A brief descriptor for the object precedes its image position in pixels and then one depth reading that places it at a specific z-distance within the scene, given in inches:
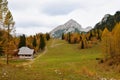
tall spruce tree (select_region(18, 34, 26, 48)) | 3303.6
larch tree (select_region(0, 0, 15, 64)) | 1202.6
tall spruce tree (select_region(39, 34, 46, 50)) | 3503.0
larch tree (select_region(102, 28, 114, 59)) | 1903.7
